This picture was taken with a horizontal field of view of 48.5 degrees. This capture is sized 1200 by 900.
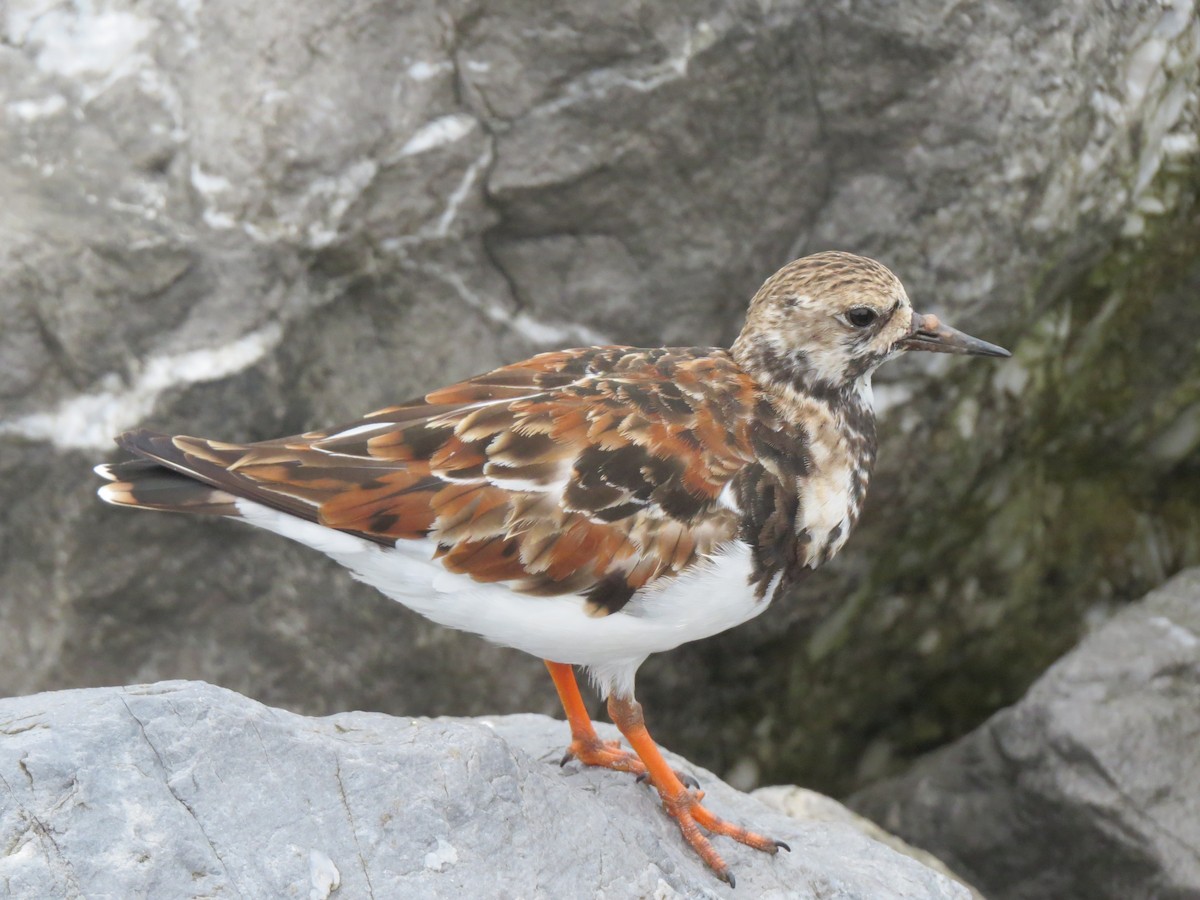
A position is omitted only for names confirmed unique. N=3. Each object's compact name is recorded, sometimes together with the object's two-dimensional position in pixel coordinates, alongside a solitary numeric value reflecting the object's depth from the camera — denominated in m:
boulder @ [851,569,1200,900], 5.18
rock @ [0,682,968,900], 3.16
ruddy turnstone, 3.85
